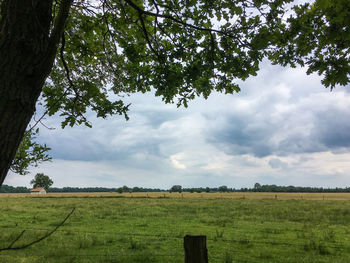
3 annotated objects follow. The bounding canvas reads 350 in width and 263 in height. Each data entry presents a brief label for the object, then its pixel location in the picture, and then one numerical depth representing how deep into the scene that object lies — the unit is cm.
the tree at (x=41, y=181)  12512
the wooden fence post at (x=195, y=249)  347
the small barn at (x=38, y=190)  11962
